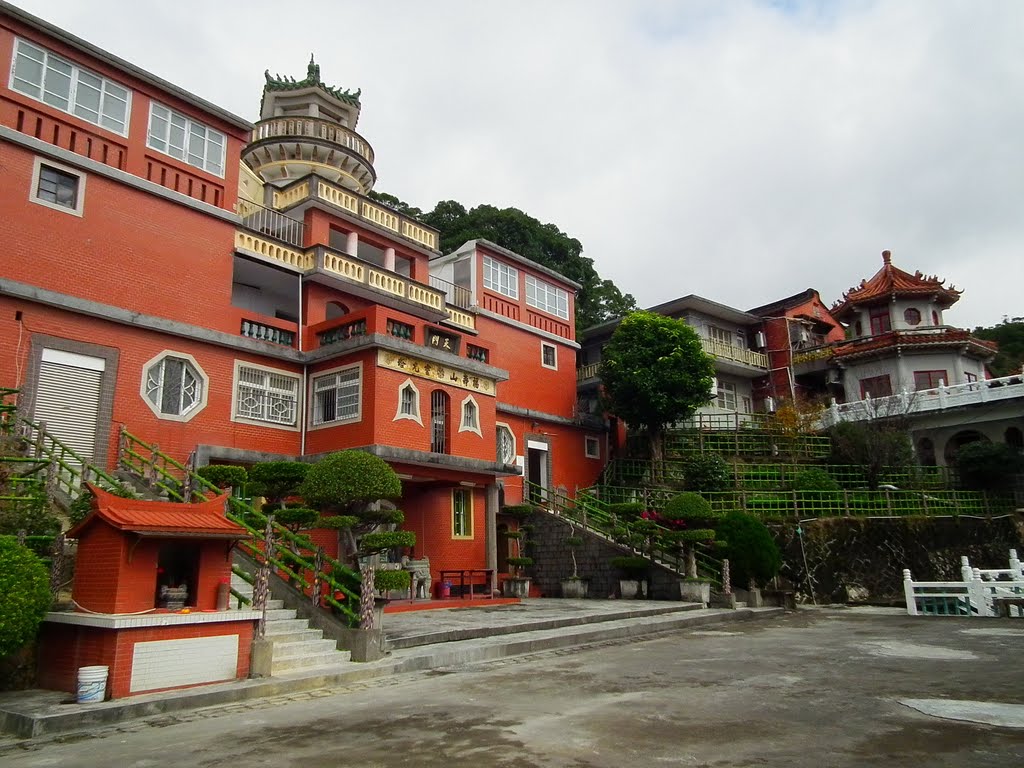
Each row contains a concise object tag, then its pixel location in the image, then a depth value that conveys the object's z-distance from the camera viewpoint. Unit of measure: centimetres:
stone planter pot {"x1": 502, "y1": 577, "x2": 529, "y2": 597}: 1919
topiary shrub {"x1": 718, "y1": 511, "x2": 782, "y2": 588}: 1784
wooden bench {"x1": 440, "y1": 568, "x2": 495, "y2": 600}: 1788
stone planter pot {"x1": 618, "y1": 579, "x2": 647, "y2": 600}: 1814
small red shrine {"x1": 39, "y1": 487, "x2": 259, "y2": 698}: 765
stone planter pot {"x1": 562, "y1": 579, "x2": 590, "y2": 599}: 1906
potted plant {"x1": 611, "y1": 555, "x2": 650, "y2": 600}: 1808
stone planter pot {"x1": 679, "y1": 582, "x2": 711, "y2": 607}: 1692
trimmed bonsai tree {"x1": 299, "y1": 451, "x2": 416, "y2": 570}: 1114
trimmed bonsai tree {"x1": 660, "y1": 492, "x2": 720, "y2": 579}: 1716
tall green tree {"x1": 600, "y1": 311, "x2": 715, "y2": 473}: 2503
